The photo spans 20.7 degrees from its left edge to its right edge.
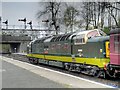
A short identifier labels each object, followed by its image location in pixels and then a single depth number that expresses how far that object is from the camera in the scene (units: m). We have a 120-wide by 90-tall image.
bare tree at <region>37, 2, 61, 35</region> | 68.69
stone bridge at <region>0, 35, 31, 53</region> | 105.12
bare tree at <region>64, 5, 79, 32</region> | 63.80
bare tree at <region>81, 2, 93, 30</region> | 57.78
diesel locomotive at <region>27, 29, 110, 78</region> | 20.72
